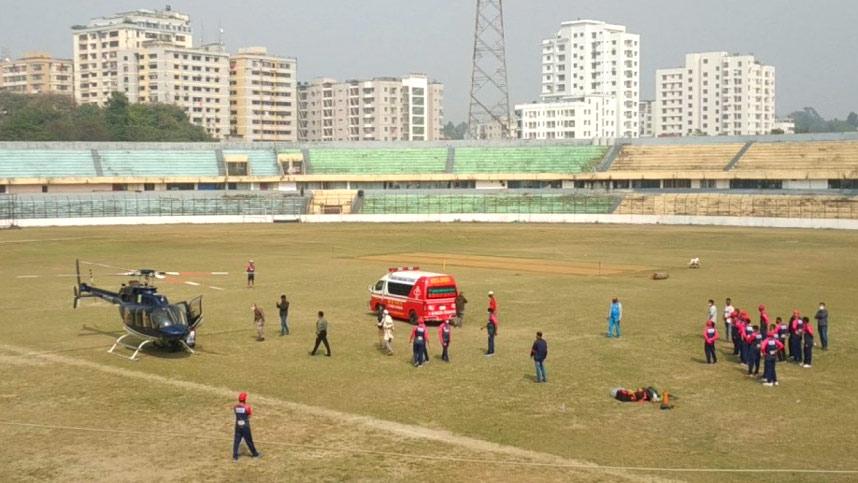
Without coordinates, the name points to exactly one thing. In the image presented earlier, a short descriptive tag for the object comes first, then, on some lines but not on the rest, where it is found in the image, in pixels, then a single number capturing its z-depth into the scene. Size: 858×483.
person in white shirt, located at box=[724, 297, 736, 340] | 30.70
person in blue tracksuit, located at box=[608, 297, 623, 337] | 31.14
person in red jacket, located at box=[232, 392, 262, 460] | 19.02
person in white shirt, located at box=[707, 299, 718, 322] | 29.78
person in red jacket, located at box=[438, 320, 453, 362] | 28.14
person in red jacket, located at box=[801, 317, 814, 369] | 27.02
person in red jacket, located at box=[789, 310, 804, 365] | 27.35
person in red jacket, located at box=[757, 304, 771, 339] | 28.16
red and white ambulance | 34.09
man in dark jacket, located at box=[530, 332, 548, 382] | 25.06
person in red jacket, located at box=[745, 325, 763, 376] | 25.91
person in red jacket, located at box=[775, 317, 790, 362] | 27.70
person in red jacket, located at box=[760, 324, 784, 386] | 24.59
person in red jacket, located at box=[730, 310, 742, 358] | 28.70
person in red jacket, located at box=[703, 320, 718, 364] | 27.44
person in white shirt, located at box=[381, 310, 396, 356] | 29.22
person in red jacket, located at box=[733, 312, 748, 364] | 27.58
